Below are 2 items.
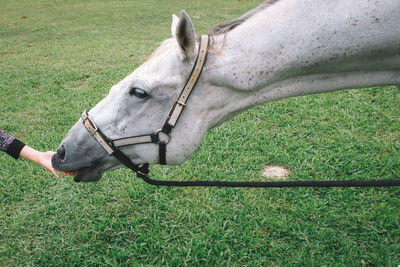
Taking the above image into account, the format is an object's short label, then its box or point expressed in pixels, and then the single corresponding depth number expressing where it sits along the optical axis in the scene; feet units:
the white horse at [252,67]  4.99
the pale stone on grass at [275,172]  11.20
